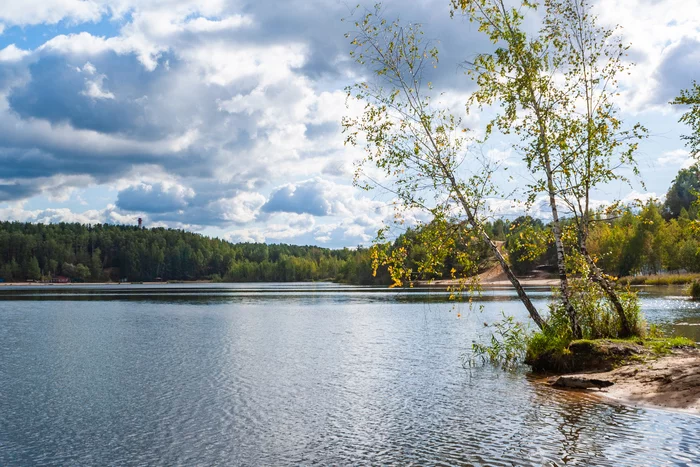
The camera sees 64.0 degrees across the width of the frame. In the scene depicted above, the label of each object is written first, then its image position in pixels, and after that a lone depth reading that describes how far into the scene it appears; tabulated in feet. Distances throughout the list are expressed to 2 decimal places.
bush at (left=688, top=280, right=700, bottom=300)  255.09
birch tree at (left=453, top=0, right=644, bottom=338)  83.97
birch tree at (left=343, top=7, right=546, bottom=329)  86.69
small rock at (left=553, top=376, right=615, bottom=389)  73.82
